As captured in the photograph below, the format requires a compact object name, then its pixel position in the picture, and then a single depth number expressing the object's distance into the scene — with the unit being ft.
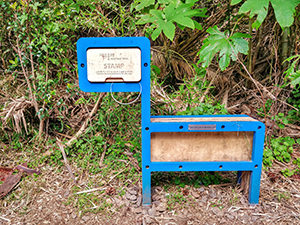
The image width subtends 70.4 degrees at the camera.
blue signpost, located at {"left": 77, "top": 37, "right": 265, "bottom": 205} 4.45
